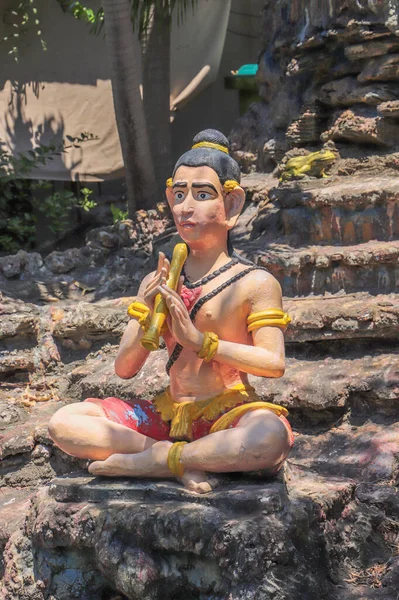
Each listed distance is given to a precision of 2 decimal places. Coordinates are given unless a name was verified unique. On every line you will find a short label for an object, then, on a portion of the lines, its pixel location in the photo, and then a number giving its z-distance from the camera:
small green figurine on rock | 14.20
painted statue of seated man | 7.18
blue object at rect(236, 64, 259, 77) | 21.00
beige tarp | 17.22
